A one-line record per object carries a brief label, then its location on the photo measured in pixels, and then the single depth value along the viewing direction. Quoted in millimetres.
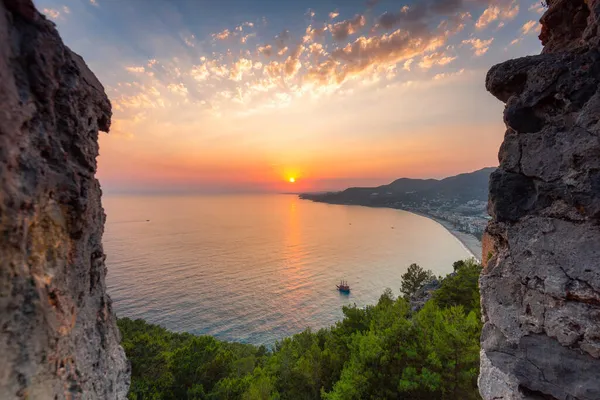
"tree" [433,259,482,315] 21325
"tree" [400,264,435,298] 42250
